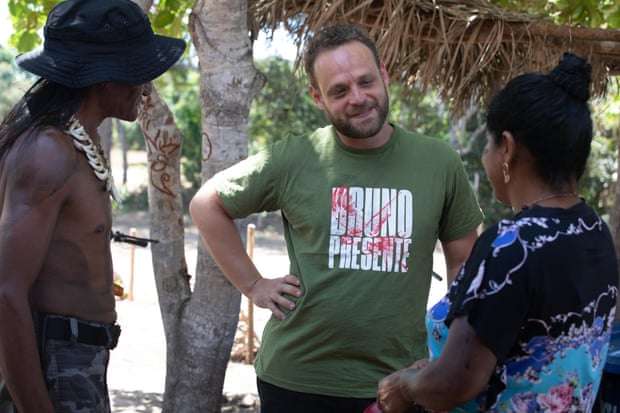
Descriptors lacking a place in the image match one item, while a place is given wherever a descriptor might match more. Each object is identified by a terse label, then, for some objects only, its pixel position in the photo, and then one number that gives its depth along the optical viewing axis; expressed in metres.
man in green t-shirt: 2.62
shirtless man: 2.07
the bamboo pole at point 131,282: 10.03
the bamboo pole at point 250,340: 7.08
